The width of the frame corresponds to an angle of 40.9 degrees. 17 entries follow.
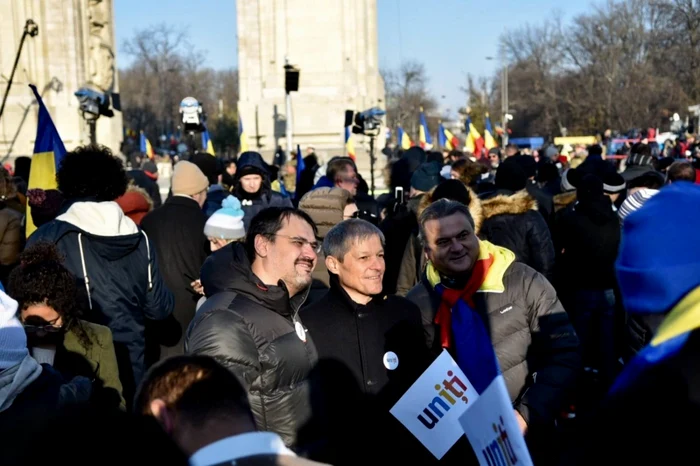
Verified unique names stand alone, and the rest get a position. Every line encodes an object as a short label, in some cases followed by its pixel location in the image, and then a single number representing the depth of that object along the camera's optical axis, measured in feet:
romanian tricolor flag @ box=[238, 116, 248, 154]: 61.87
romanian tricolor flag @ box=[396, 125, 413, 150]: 84.84
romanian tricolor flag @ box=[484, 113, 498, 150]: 84.34
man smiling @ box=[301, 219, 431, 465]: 12.92
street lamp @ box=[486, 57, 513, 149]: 223.34
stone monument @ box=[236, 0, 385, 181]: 82.79
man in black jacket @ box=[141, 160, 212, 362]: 23.26
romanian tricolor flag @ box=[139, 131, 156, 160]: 79.41
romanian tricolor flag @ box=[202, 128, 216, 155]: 54.44
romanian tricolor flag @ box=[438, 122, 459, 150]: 78.11
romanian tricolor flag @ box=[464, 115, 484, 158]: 76.34
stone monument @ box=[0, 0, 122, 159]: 87.56
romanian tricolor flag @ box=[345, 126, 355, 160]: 63.44
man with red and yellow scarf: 13.98
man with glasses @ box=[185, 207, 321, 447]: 11.44
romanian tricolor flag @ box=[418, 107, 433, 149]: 91.56
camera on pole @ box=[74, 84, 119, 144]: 39.30
